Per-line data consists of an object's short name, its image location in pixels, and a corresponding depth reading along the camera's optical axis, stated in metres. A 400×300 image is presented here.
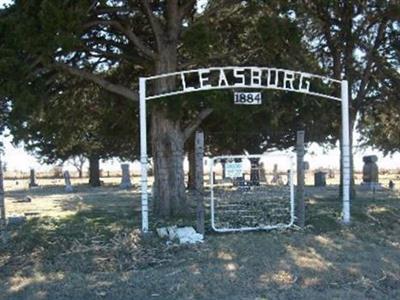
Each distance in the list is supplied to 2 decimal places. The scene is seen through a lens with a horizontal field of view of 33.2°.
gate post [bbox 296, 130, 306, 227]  14.16
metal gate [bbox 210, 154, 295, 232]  13.56
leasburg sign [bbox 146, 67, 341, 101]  14.73
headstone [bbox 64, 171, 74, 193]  41.00
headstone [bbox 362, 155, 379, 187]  37.90
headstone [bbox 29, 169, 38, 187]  55.64
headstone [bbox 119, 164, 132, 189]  44.38
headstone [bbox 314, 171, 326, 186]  42.69
